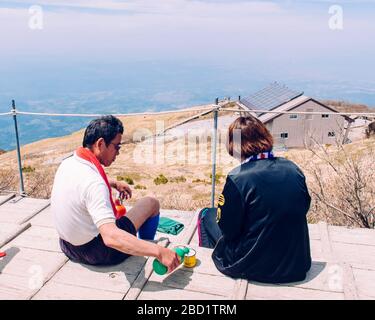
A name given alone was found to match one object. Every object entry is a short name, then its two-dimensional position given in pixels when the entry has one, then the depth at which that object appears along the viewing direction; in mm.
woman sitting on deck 2844
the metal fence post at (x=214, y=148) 4791
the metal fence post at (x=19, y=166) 5505
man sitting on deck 2764
